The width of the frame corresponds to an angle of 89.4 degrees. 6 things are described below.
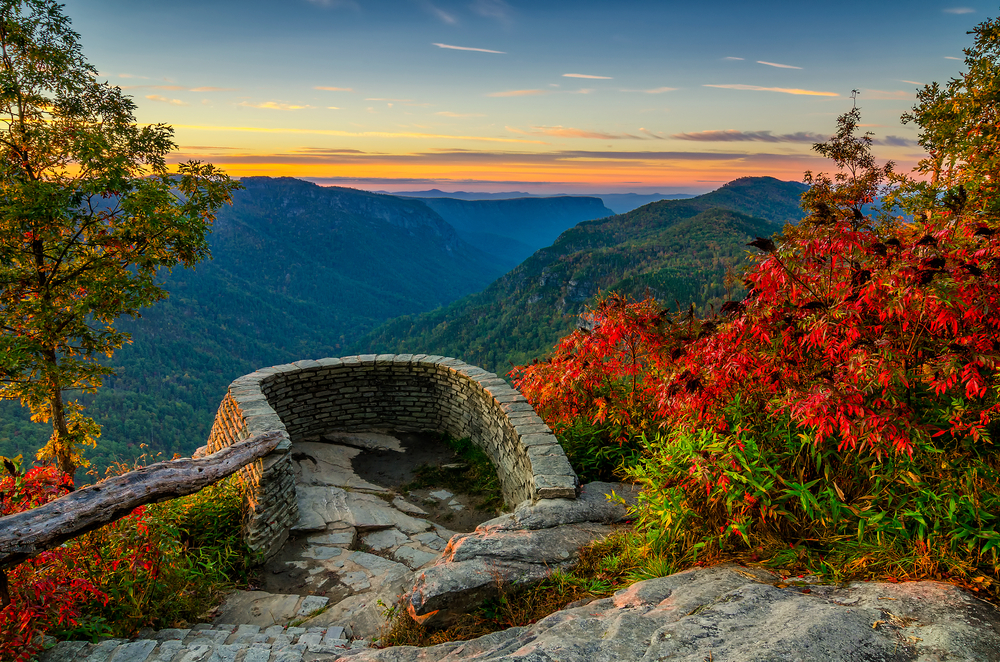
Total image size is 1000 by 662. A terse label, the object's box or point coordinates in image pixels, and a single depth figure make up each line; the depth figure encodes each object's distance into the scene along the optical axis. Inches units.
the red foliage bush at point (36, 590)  119.3
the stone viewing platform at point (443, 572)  82.7
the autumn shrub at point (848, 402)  100.6
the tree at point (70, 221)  286.8
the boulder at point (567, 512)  162.2
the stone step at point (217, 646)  122.8
